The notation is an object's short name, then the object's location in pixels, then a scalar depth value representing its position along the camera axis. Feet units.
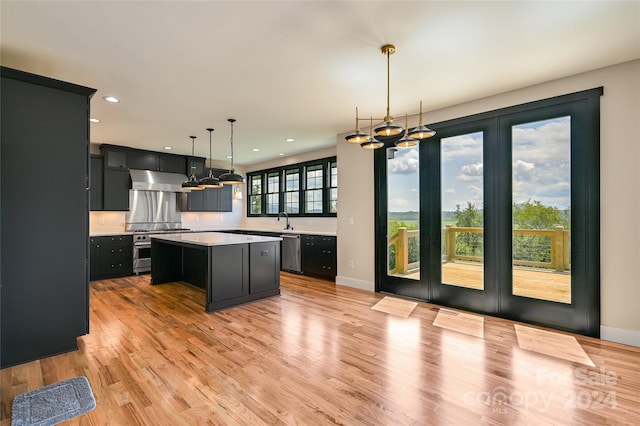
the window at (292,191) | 24.25
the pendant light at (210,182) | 16.10
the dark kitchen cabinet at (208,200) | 24.40
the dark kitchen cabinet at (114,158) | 20.29
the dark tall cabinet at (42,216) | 8.25
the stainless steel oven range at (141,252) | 20.29
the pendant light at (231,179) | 15.07
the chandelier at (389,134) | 8.29
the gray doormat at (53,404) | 6.10
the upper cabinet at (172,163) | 23.18
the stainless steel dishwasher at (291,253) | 20.93
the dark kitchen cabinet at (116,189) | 20.33
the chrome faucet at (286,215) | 24.12
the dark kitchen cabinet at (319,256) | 18.81
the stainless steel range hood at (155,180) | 21.12
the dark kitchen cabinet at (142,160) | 21.54
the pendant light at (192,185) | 17.32
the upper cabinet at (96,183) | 19.81
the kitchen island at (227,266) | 13.01
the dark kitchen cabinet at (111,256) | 18.85
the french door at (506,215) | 10.52
